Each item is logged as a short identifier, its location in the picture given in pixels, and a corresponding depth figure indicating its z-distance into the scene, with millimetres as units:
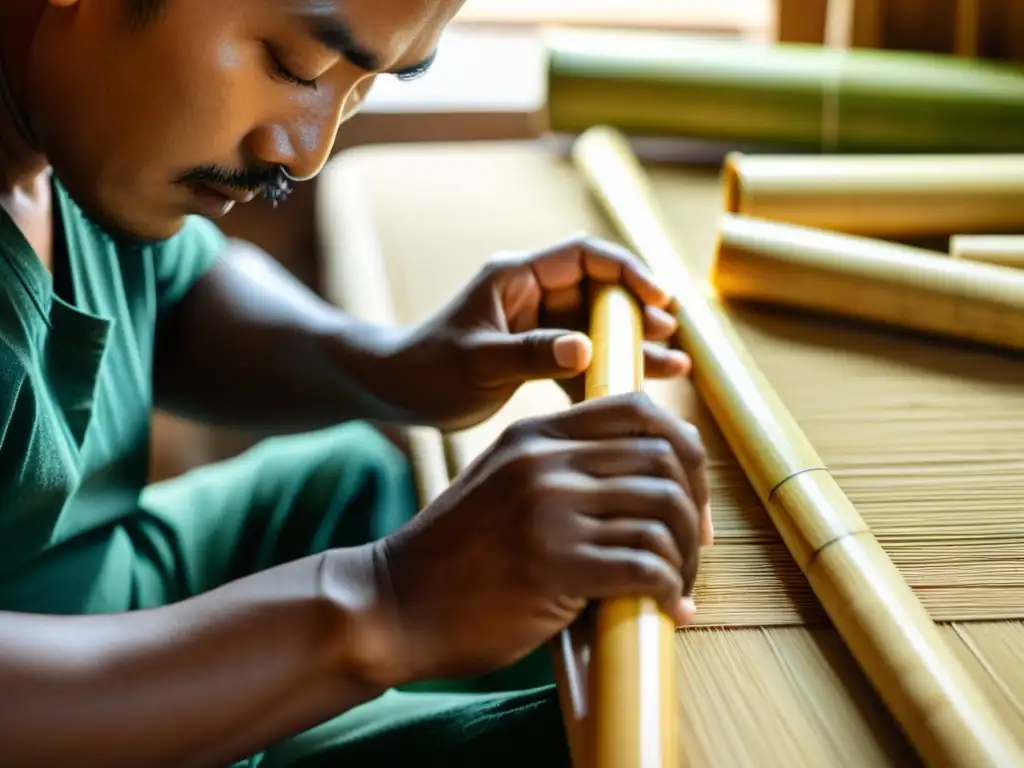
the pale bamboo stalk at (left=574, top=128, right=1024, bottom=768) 407
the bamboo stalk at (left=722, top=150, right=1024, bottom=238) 838
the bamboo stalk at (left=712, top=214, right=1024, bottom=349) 708
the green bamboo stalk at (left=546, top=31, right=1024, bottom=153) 1012
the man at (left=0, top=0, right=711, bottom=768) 480
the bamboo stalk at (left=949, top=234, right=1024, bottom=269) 777
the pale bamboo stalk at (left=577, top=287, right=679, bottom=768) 391
